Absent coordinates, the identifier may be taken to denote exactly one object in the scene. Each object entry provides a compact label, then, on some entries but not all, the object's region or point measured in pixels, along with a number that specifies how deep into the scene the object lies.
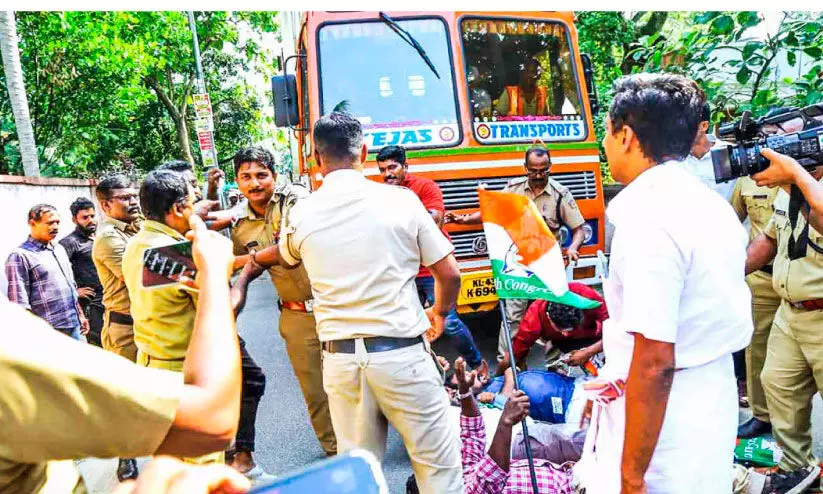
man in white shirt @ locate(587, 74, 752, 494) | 1.47
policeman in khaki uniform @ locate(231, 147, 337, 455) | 3.36
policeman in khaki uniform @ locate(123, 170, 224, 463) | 2.57
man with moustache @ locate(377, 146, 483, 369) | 4.40
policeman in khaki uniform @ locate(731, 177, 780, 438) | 3.53
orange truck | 4.94
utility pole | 12.35
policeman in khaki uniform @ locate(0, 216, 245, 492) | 0.73
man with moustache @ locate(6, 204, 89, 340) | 4.18
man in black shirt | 4.75
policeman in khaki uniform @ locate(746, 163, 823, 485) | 2.74
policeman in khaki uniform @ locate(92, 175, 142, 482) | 3.49
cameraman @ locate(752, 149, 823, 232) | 2.20
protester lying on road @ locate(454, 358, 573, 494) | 2.45
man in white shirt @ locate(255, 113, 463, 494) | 2.31
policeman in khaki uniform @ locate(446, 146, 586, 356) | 4.75
